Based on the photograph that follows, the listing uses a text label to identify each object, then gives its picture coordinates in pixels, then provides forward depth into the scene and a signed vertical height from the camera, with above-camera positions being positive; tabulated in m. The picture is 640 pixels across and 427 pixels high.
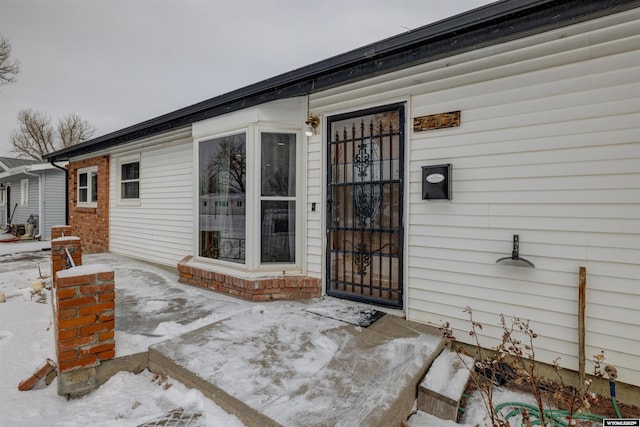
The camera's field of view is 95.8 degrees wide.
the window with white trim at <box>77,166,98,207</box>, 7.48 +0.46
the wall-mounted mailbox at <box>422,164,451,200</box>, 2.69 +0.24
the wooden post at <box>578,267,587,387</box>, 2.11 -0.76
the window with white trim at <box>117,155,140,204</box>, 6.31 +0.57
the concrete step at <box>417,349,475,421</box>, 1.86 -1.24
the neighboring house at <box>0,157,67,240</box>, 11.13 +0.33
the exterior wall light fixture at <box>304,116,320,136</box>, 3.54 +1.01
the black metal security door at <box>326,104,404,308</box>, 3.11 +0.01
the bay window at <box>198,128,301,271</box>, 3.68 +0.09
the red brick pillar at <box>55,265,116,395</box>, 2.01 -0.88
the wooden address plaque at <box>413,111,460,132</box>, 2.69 +0.83
